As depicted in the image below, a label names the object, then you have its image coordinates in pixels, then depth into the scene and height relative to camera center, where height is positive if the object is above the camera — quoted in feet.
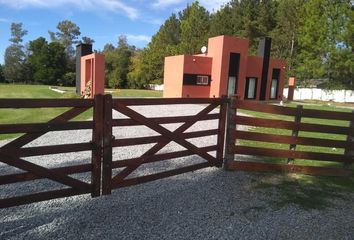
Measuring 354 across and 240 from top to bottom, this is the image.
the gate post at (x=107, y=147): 15.52 -3.64
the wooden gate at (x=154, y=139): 15.89 -3.54
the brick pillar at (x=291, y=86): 130.27 -1.45
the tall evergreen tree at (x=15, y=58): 223.92 +6.60
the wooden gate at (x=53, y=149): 13.40 -3.54
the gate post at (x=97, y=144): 15.30 -3.45
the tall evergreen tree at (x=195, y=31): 185.78 +26.91
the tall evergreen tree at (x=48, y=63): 208.23 +3.54
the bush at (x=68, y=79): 202.83 -6.09
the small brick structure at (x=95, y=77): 91.50 -1.61
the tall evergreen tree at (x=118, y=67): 197.16 +3.56
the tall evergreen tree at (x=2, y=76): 227.20 -7.41
